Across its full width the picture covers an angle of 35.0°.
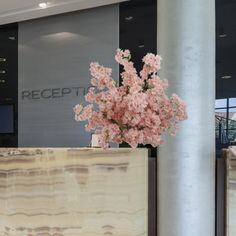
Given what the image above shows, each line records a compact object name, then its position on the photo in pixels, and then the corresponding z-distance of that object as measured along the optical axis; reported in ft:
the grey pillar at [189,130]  9.14
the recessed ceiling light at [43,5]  23.42
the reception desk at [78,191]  8.02
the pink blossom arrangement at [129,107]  7.41
